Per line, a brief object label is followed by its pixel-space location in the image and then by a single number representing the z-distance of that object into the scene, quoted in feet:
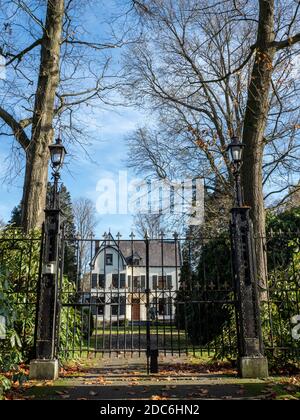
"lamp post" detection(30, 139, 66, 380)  21.01
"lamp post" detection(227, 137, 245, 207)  23.79
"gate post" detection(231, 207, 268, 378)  21.08
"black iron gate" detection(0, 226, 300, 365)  23.39
